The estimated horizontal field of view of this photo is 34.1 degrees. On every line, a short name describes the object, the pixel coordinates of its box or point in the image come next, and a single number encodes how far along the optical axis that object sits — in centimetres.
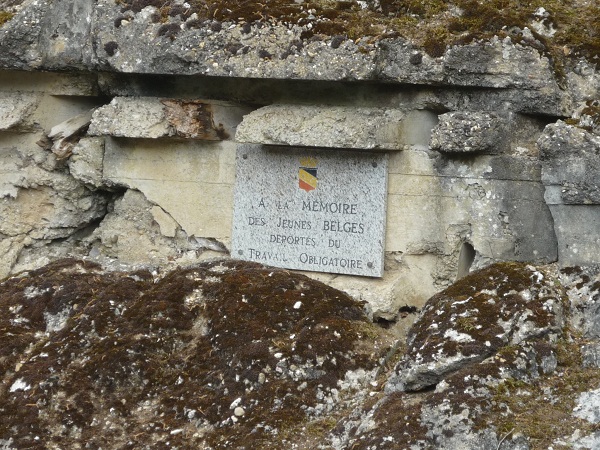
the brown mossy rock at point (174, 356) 498
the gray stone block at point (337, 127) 659
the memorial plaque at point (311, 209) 687
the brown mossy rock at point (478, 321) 480
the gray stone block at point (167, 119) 714
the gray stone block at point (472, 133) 619
